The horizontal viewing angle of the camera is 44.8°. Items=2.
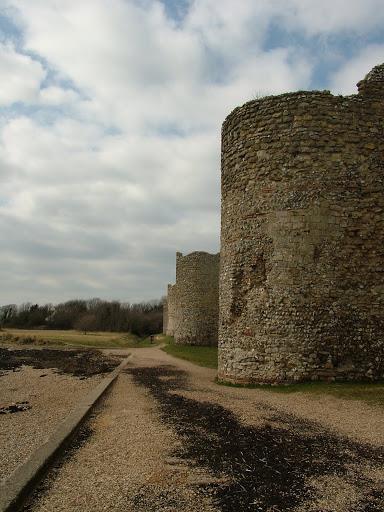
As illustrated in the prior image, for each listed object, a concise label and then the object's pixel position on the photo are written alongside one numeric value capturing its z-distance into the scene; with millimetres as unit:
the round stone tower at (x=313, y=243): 10273
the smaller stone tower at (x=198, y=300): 28297
